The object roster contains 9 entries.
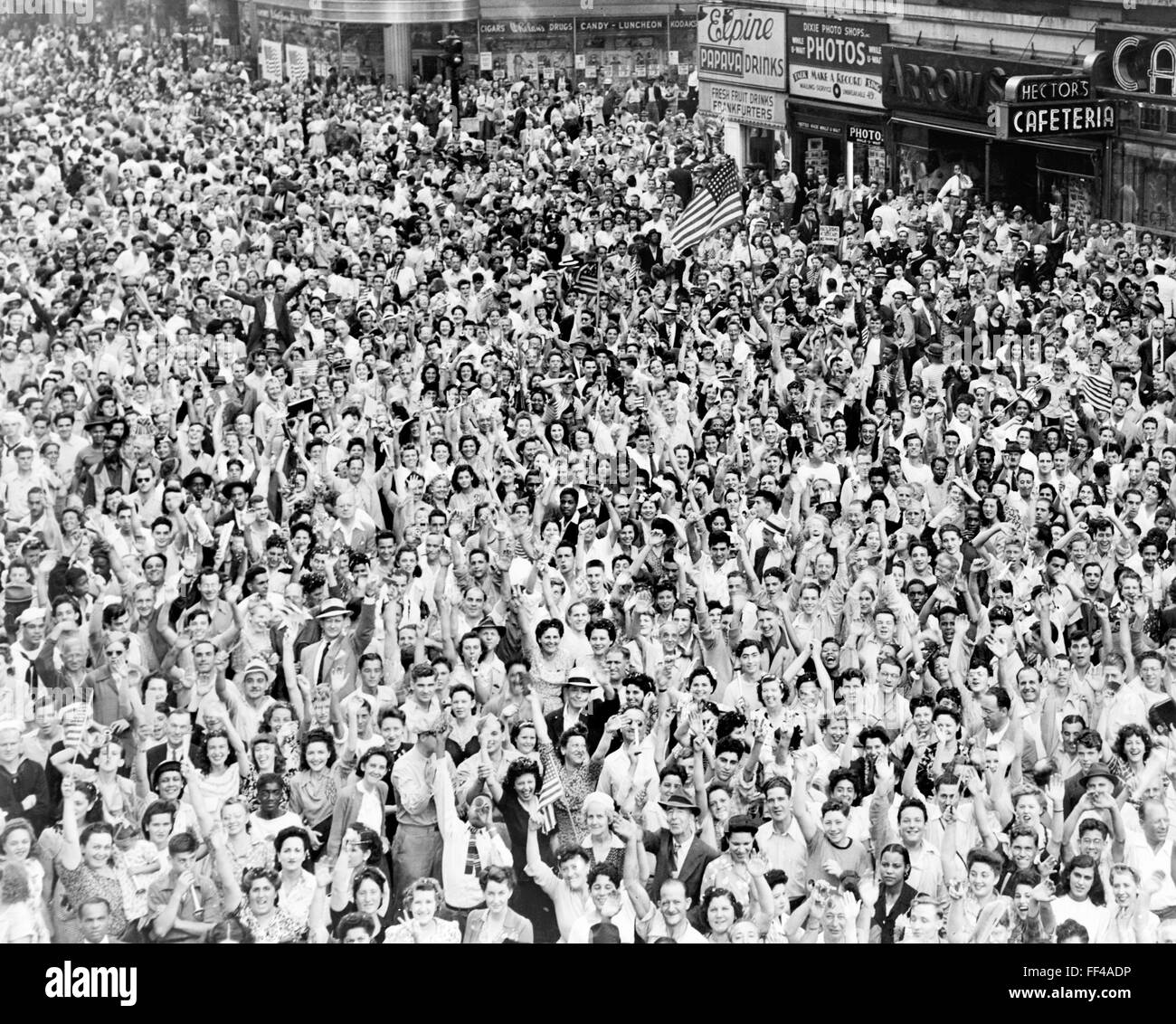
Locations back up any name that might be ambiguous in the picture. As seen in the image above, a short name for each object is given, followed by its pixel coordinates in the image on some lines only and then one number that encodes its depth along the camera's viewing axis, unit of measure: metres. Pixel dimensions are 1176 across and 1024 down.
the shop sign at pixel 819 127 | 32.78
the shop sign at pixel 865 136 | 31.66
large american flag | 21.72
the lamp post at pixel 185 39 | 49.12
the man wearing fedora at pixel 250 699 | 10.80
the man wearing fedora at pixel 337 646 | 11.34
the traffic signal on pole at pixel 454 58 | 43.63
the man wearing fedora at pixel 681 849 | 9.36
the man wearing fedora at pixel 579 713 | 10.83
